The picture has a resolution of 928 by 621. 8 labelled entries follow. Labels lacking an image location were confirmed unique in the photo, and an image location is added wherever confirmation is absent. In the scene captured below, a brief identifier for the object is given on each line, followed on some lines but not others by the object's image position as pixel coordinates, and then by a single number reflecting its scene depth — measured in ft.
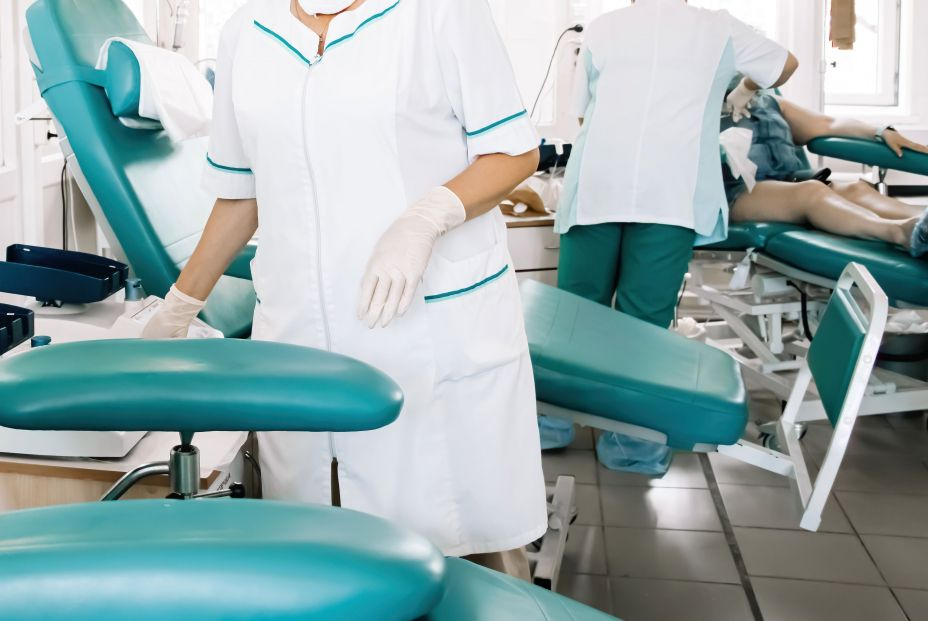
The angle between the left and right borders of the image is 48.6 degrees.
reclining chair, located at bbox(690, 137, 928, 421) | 9.55
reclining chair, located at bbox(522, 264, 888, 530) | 5.51
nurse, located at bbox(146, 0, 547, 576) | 4.47
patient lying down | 10.48
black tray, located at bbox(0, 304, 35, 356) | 4.07
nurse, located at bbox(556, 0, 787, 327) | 9.07
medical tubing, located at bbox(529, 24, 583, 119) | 14.24
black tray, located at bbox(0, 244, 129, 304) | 5.16
